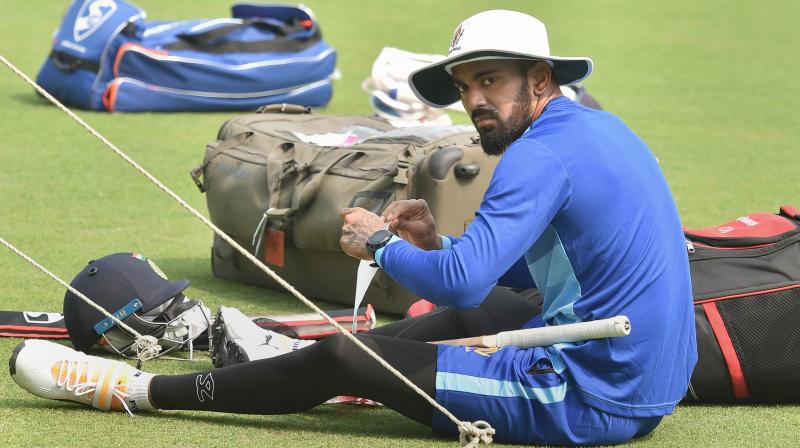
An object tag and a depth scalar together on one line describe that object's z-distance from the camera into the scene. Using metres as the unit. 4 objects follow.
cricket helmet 8.19
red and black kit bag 7.32
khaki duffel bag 9.29
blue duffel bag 17.05
